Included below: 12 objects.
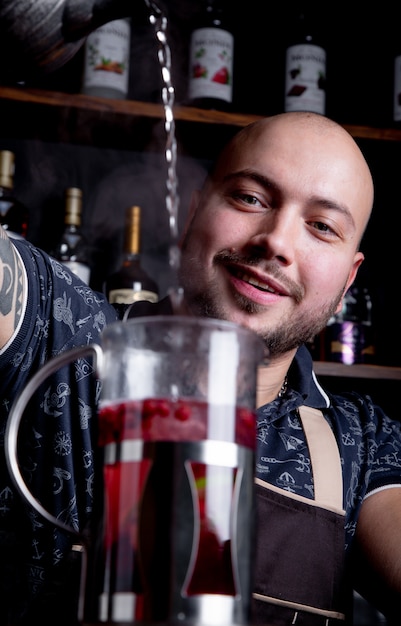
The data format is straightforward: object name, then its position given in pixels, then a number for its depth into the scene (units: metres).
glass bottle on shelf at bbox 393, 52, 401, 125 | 2.02
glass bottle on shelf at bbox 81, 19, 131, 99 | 1.87
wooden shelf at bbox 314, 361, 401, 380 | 1.84
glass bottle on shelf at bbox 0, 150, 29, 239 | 1.80
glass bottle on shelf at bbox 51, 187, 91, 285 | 1.80
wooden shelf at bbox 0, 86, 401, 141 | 1.82
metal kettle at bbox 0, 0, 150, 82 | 0.81
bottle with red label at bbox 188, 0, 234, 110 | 1.93
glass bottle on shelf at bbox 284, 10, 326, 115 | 1.98
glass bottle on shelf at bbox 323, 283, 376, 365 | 1.91
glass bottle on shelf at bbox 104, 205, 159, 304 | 1.80
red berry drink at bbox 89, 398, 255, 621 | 0.57
